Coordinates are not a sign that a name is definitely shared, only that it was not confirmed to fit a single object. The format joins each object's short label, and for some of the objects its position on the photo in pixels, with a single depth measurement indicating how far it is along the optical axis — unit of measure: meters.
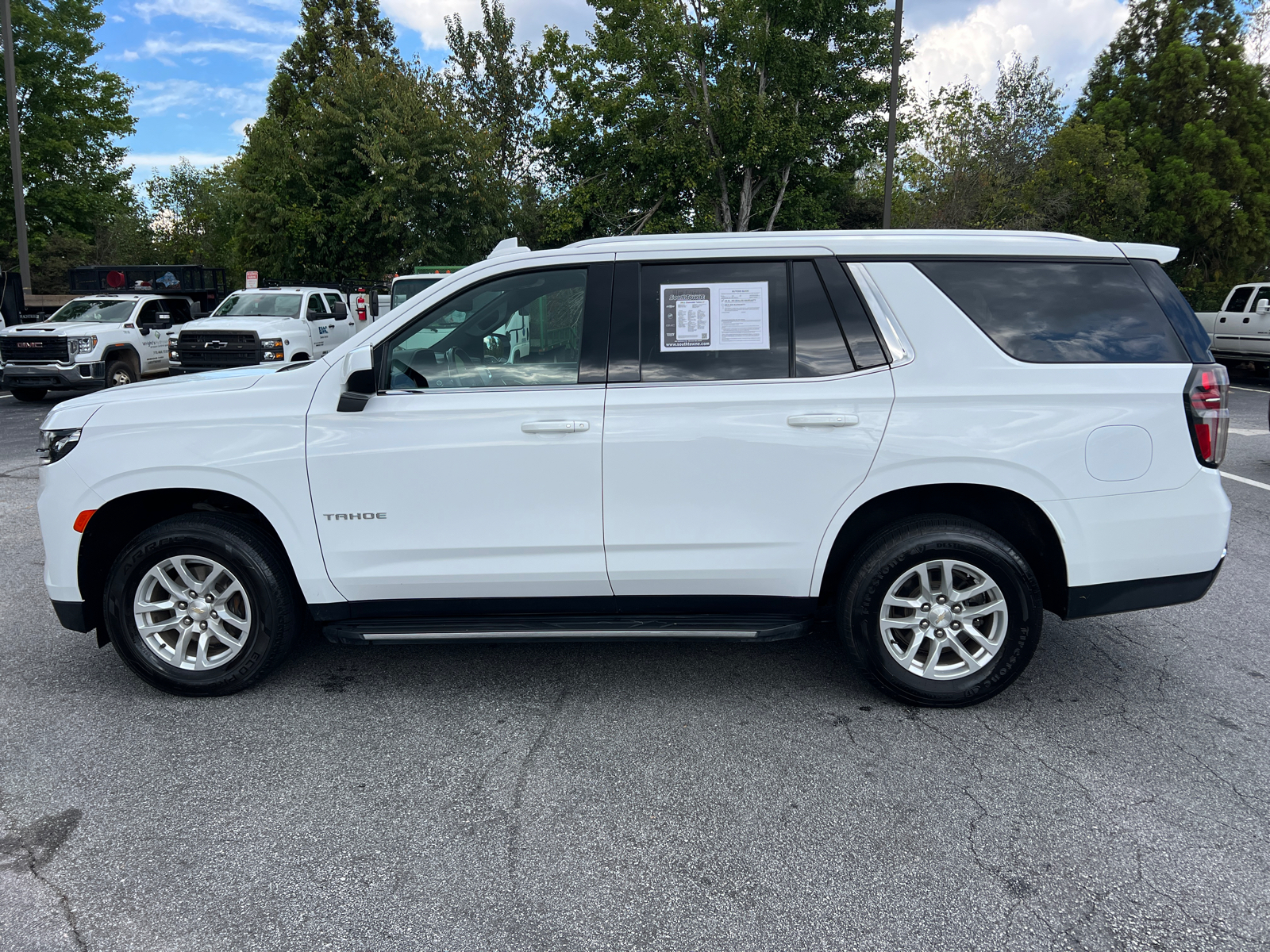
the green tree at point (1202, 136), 33.22
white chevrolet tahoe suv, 3.69
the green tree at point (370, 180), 29.66
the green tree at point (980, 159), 27.69
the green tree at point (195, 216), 62.19
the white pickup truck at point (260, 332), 15.41
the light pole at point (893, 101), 19.80
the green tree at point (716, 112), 27.31
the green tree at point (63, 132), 37.41
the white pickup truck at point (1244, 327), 18.14
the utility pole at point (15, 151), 19.95
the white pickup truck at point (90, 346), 15.03
